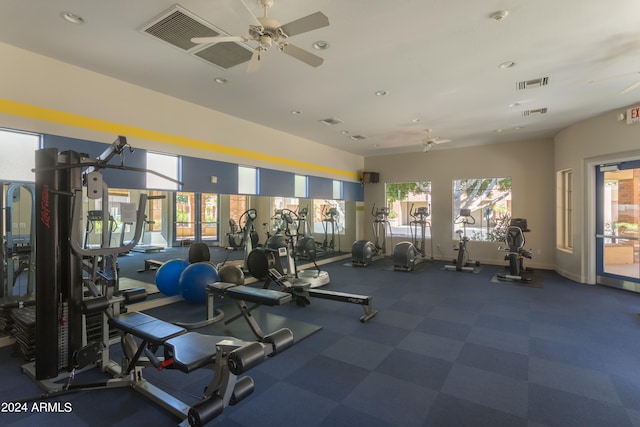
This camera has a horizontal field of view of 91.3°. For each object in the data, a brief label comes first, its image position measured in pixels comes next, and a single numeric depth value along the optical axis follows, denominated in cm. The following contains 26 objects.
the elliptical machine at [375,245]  795
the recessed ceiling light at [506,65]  373
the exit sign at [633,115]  503
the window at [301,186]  757
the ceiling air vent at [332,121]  607
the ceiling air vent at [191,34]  285
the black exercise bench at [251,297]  333
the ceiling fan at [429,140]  671
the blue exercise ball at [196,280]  461
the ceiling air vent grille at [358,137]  744
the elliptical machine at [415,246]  730
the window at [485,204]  821
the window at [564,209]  707
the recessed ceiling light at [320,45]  327
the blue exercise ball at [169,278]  473
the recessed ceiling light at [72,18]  281
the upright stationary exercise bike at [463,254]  740
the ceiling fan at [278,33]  225
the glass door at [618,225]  557
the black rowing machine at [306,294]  419
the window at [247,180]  609
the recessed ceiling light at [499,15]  277
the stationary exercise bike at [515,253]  645
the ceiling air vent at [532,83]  422
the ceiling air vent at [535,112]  547
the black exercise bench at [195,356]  185
